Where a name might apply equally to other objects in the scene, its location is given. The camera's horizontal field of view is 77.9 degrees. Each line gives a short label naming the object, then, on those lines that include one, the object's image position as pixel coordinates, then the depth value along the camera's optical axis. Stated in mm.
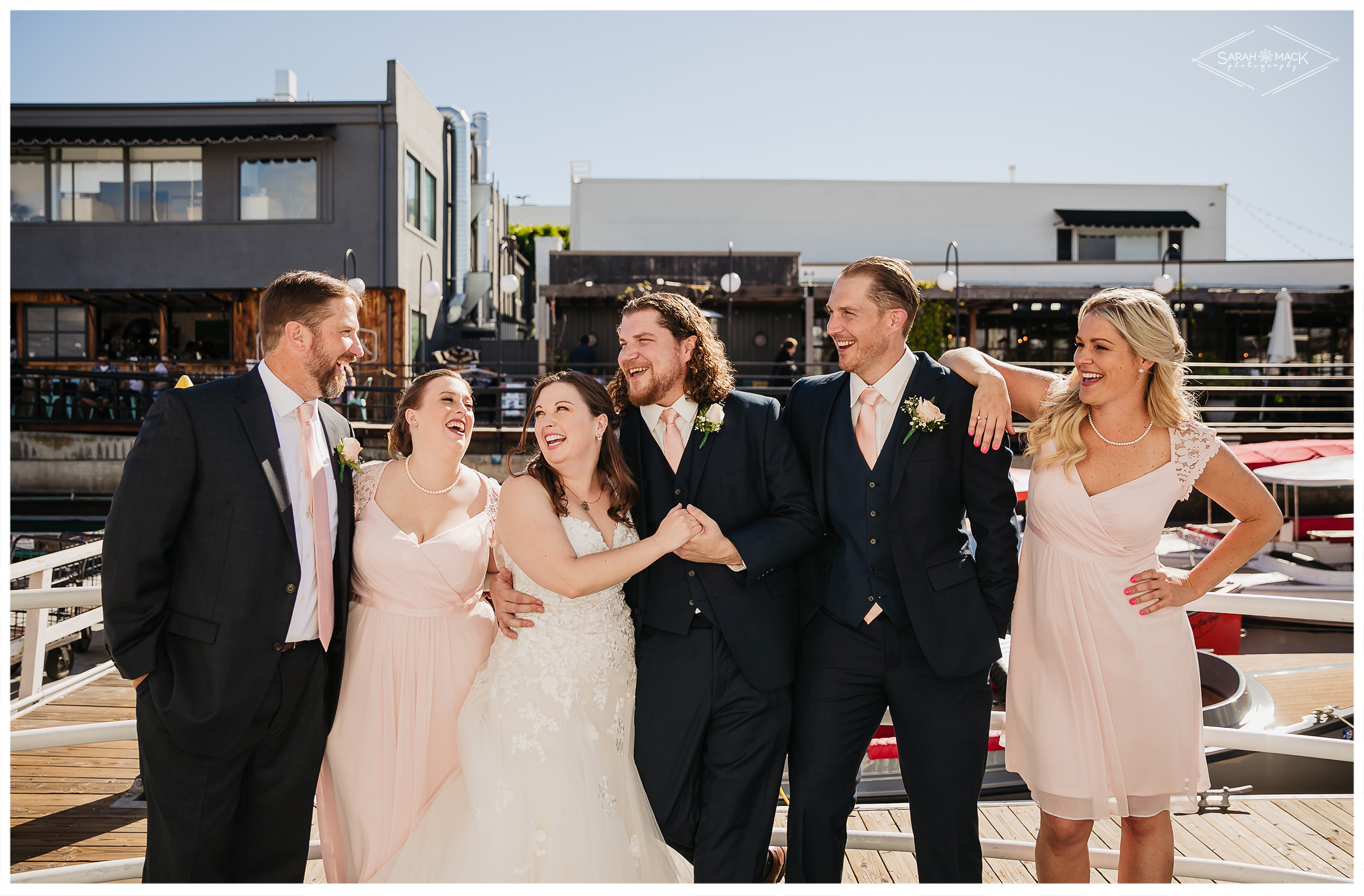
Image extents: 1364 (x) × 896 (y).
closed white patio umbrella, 19984
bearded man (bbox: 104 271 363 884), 2619
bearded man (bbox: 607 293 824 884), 2904
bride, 2795
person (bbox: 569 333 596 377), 16422
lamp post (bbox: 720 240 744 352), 17312
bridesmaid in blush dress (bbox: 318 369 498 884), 3043
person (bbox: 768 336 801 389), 15422
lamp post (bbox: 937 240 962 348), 17516
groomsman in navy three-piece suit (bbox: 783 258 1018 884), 2910
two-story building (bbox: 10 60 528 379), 19750
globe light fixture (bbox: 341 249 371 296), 14844
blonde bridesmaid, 2971
